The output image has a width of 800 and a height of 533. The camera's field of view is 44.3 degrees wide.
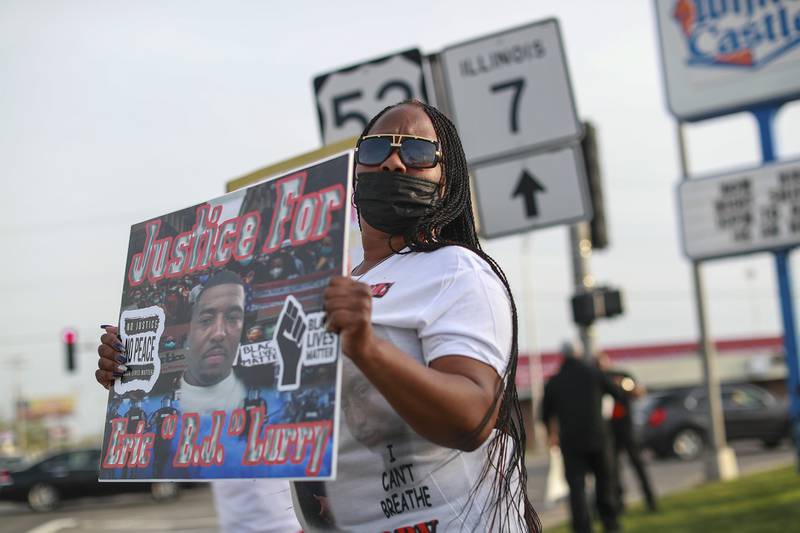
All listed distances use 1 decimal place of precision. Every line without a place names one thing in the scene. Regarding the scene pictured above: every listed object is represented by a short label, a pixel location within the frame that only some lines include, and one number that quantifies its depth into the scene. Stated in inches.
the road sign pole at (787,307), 405.1
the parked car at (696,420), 848.3
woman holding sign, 65.7
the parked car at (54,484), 849.5
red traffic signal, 1058.7
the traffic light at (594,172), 383.9
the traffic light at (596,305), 425.7
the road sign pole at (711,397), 598.2
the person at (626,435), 416.1
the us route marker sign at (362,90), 224.5
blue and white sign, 379.9
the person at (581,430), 355.6
